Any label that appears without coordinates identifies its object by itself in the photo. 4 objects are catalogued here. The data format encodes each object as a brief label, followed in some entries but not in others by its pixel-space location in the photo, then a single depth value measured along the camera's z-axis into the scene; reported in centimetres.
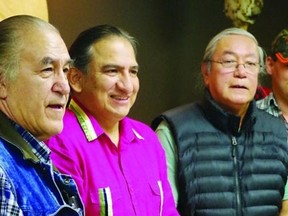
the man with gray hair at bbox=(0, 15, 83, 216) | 193
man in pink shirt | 228
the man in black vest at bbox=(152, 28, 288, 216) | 257
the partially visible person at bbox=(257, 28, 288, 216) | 293
